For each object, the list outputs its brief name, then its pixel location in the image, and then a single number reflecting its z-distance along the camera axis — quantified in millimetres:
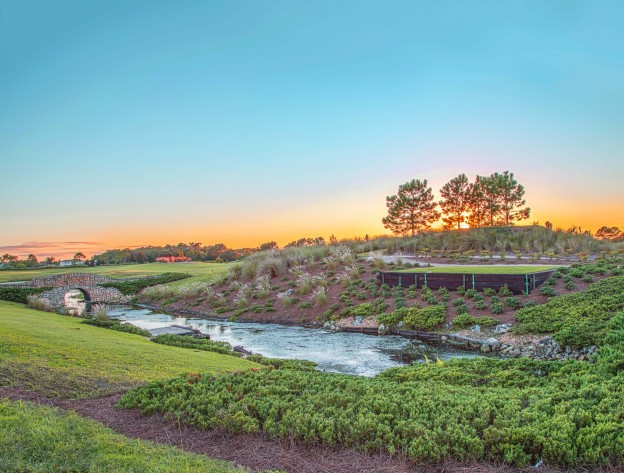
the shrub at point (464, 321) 16453
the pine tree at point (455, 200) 44781
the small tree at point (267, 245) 51434
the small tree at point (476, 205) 43250
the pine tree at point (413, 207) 46281
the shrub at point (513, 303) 16766
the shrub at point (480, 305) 17359
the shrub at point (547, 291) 16906
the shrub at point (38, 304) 22688
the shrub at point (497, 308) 16650
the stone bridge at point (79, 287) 29578
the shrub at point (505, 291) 17906
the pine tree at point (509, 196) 42062
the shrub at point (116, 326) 15531
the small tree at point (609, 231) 45694
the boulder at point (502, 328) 15151
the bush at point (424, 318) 17172
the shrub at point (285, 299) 24188
